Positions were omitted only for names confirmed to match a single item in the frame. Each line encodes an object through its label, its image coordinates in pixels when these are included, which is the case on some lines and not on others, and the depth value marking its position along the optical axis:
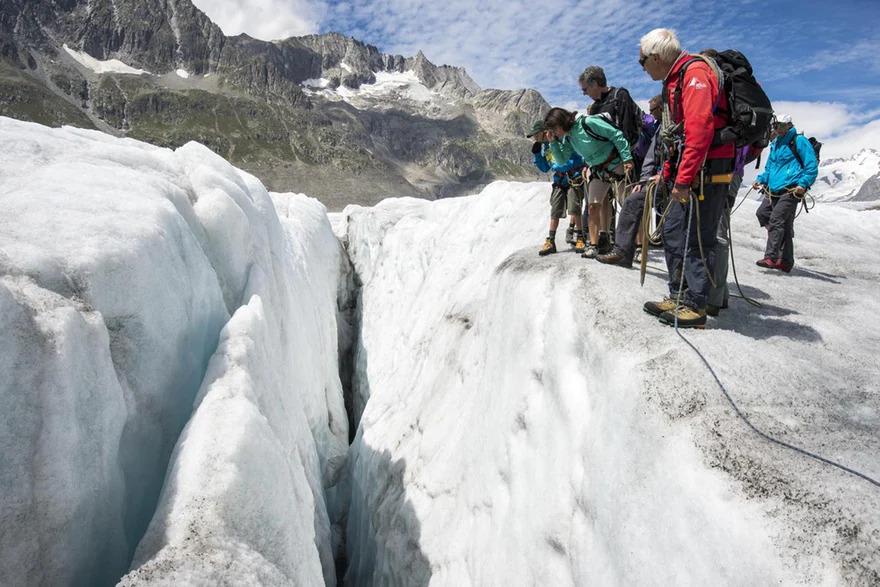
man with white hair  4.14
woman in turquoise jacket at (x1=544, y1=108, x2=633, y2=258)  6.48
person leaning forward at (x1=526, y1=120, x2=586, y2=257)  7.35
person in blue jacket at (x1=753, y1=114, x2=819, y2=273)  7.57
